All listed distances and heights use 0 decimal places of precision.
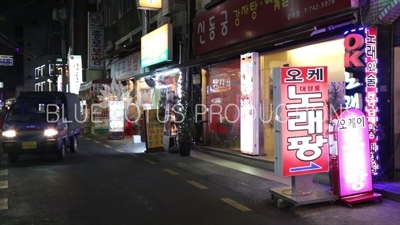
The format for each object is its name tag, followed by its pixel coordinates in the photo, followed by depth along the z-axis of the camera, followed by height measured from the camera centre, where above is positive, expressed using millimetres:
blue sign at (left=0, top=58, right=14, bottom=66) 28095 +4067
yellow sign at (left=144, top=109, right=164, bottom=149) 15039 -447
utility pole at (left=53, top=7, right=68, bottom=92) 36156 +9263
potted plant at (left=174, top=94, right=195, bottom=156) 13594 -274
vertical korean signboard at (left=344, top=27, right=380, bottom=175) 8039 +800
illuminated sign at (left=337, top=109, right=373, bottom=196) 6973 -662
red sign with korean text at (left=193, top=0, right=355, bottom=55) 9656 +2880
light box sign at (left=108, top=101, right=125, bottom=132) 20625 +88
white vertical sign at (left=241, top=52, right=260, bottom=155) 11852 +439
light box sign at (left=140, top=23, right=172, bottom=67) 17016 +3223
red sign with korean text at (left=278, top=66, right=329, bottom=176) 6754 -72
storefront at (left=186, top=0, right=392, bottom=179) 8195 +1602
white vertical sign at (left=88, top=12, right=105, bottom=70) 25938 +5136
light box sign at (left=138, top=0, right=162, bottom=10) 17203 +4859
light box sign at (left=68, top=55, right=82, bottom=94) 28875 +3331
